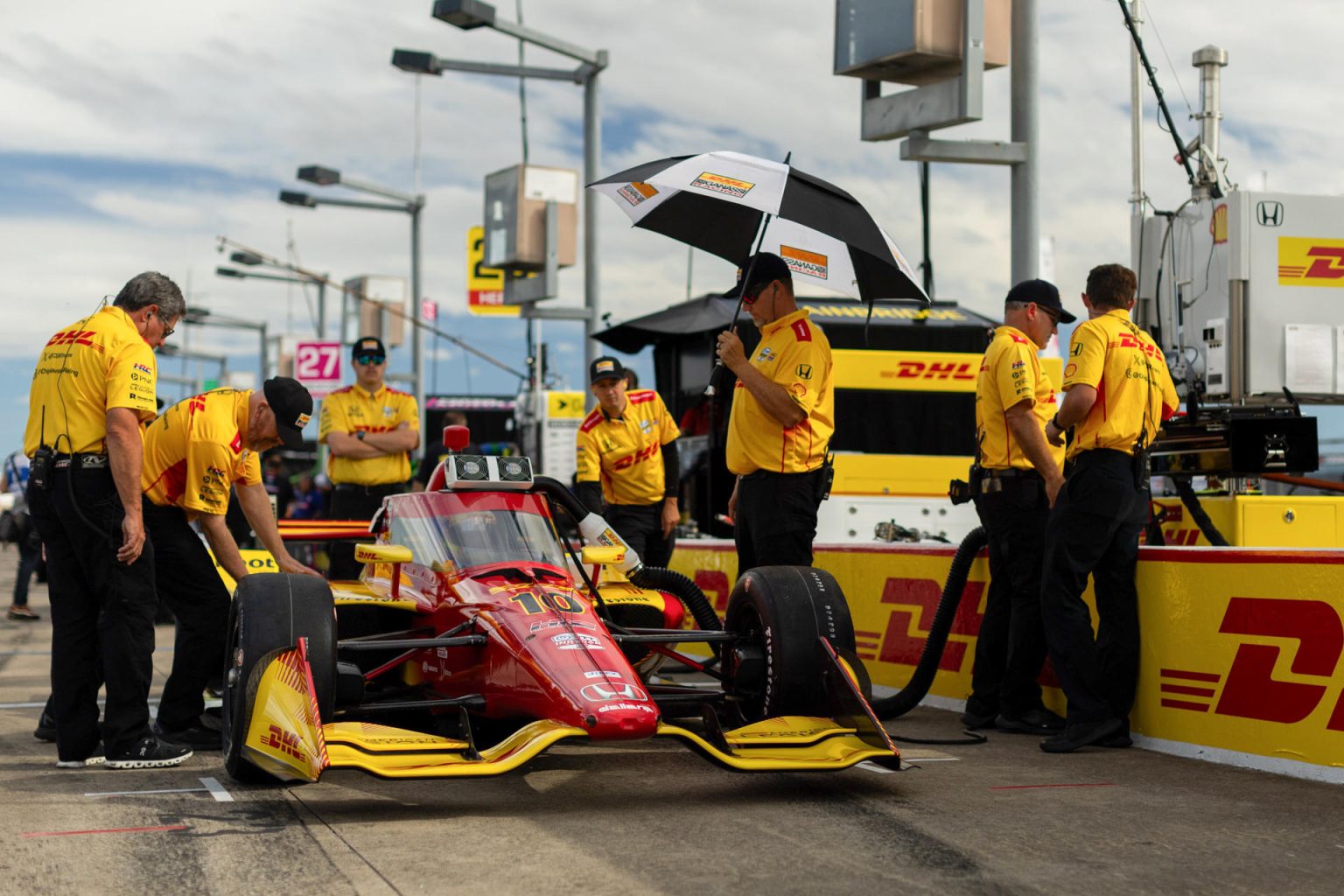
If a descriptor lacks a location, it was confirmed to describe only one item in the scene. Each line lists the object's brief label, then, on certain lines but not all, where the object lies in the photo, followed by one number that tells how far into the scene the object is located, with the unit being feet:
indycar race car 16.90
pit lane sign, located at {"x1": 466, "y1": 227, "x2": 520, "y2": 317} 94.61
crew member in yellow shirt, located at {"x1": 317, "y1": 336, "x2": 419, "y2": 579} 32.55
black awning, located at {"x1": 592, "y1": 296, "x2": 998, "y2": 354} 46.47
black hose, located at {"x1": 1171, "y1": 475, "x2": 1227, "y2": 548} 26.91
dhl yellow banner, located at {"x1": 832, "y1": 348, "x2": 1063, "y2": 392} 45.93
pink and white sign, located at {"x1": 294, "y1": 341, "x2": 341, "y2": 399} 83.51
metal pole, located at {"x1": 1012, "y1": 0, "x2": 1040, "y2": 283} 32.42
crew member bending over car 22.02
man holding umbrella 22.24
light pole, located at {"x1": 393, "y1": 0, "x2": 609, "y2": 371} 51.65
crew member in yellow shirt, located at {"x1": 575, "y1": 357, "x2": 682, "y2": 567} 32.27
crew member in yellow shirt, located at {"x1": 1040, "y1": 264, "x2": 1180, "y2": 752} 22.12
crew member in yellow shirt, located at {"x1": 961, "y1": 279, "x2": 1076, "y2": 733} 23.20
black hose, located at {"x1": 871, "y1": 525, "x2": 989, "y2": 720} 24.63
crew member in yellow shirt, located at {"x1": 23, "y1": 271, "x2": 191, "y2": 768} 20.33
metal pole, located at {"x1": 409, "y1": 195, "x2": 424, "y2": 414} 83.66
